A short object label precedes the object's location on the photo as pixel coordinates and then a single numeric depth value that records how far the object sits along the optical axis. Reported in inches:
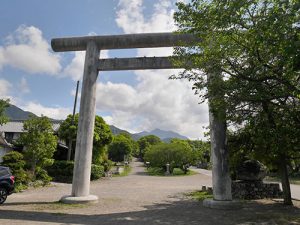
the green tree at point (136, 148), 3238.9
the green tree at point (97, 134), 1060.9
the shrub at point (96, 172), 1029.2
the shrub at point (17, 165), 673.2
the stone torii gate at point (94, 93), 410.0
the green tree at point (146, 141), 3553.2
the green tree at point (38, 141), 719.1
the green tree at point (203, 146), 545.6
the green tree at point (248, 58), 274.0
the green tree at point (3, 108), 631.8
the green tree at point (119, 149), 2380.7
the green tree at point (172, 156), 1444.0
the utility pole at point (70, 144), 1037.7
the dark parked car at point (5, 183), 426.3
